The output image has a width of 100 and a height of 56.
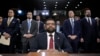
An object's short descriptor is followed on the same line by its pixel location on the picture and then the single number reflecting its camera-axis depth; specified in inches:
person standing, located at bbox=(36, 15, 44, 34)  131.8
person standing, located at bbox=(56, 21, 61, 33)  160.1
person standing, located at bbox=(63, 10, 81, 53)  116.1
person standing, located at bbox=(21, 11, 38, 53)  118.4
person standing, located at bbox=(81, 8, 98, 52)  119.8
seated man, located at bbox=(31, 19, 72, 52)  80.8
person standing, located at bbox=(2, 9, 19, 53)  116.8
